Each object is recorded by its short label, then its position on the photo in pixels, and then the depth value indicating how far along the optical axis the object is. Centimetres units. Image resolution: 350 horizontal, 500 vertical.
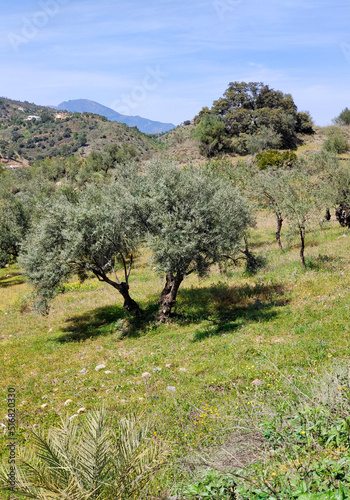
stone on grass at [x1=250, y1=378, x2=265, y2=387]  969
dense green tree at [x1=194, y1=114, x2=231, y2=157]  7106
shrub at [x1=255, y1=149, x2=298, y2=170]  5438
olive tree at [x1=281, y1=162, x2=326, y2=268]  2077
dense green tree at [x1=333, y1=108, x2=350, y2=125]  8431
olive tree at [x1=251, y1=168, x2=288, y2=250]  2758
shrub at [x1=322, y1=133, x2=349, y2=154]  5908
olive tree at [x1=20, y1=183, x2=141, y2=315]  1683
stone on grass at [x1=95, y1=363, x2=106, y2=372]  1388
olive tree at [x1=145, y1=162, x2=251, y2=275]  1545
